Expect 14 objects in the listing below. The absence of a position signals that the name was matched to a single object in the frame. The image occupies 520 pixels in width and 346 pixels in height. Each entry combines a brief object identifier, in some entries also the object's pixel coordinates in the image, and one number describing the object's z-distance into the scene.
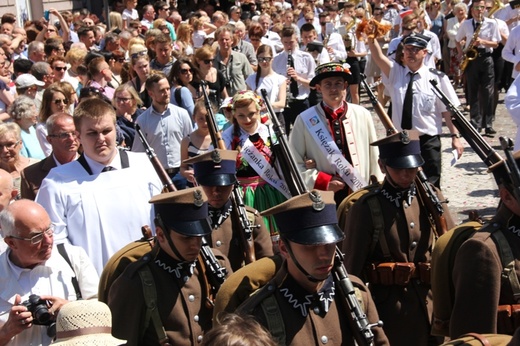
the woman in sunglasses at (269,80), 11.97
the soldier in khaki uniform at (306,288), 4.14
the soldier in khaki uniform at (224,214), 5.86
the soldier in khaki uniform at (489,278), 4.45
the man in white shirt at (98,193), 5.68
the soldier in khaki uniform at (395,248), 5.69
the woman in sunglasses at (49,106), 8.50
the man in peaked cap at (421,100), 9.35
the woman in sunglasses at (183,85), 10.47
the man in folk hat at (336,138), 7.45
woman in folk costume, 7.50
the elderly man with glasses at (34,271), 4.66
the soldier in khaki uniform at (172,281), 4.54
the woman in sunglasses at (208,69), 11.62
